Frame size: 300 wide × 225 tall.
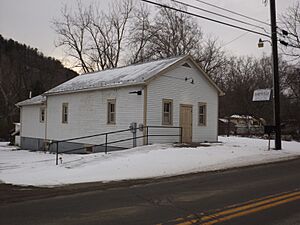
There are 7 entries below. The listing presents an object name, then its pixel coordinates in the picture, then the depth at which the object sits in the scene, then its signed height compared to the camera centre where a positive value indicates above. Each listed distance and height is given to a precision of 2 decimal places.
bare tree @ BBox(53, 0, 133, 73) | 52.38 +10.69
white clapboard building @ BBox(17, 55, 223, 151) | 20.95 +1.13
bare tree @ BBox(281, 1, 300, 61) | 29.45 +7.51
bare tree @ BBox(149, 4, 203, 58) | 45.88 +10.87
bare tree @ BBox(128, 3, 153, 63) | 47.12 +10.85
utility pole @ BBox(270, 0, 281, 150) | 20.16 +2.08
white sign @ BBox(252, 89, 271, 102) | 20.26 +1.62
